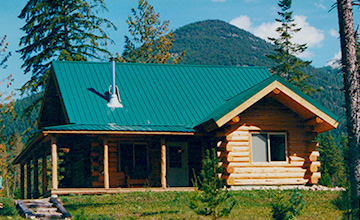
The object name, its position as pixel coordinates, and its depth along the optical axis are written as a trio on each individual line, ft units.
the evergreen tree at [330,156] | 309.01
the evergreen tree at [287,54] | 172.86
